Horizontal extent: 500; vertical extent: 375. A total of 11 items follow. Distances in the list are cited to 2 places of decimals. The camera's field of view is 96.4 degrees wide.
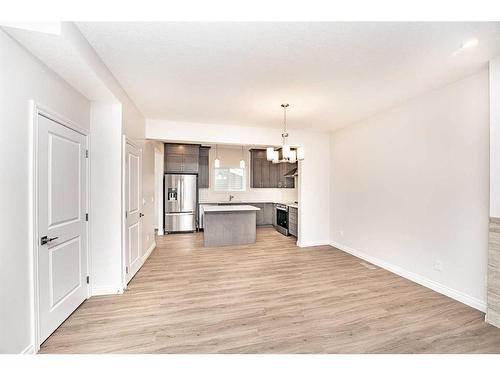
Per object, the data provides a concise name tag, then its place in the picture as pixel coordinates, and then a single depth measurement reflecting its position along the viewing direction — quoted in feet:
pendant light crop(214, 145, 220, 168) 21.09
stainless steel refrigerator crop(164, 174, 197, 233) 21.15
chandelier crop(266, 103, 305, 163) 12.08
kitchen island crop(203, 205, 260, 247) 17.37
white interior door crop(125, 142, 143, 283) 10.46
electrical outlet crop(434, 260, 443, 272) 9.57
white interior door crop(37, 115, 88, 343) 6.35
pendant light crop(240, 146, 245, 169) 22.45
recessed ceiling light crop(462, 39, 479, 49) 6.45
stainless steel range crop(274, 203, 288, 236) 21.32
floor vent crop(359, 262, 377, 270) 12.48
